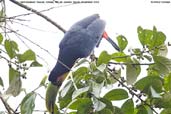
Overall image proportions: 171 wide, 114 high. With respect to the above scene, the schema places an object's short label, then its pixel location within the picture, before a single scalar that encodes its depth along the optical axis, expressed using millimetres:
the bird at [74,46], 10658
